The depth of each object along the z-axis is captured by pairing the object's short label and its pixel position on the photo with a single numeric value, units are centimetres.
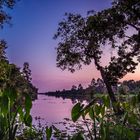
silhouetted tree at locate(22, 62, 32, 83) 5385
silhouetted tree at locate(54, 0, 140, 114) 1146
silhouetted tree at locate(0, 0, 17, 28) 876
